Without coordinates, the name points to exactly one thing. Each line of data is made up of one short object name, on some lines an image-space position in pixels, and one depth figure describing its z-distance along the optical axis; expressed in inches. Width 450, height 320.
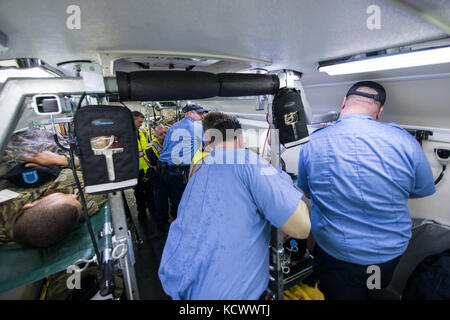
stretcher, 50.2
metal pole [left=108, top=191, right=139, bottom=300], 36.6
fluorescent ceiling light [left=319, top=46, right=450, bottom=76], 40.3
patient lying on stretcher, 58.1
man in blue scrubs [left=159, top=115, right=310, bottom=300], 38.5
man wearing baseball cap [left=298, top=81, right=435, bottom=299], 50.3
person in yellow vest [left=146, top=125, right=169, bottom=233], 127.4
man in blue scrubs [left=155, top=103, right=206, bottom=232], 114.6
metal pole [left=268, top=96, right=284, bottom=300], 50.1
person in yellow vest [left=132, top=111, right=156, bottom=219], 129.4
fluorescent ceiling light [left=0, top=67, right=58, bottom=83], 44.0
